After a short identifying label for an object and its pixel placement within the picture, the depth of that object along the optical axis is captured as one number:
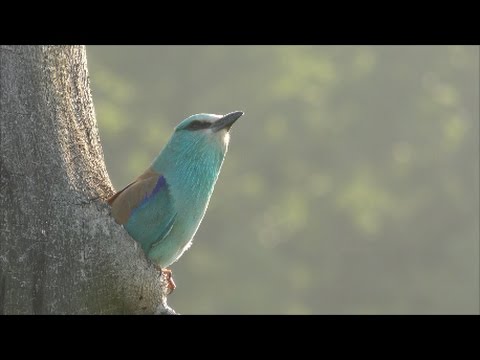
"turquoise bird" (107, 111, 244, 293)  8.52
